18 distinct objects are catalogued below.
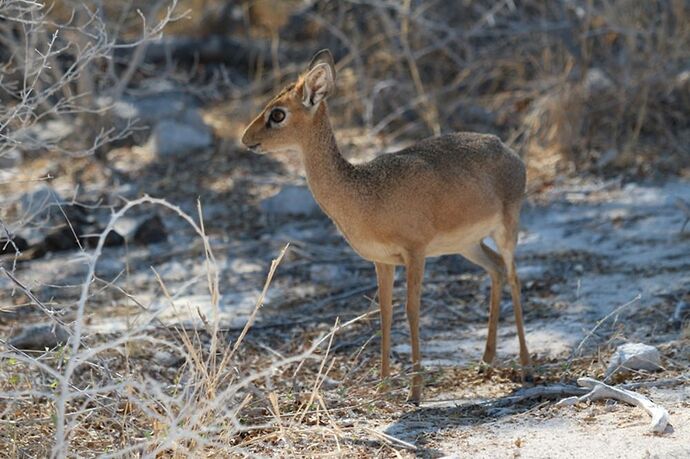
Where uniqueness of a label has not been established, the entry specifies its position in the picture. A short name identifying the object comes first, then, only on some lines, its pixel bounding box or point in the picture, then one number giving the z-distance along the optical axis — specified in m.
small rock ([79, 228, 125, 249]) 18.99
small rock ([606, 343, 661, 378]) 12.01
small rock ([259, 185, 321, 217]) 20.44
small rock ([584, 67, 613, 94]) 22.19
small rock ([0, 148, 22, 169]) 23.41
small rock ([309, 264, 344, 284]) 17.27
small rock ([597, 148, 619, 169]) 21.14
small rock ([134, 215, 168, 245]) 19.31
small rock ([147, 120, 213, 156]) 23.92
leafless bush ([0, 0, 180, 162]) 21.83
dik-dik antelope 12.23
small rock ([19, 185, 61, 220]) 18.92
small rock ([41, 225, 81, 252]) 18.92
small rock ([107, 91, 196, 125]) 25.16
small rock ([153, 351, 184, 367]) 14.03
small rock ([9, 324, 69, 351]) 13.96
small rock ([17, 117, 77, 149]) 24.11
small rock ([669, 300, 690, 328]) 14.07
